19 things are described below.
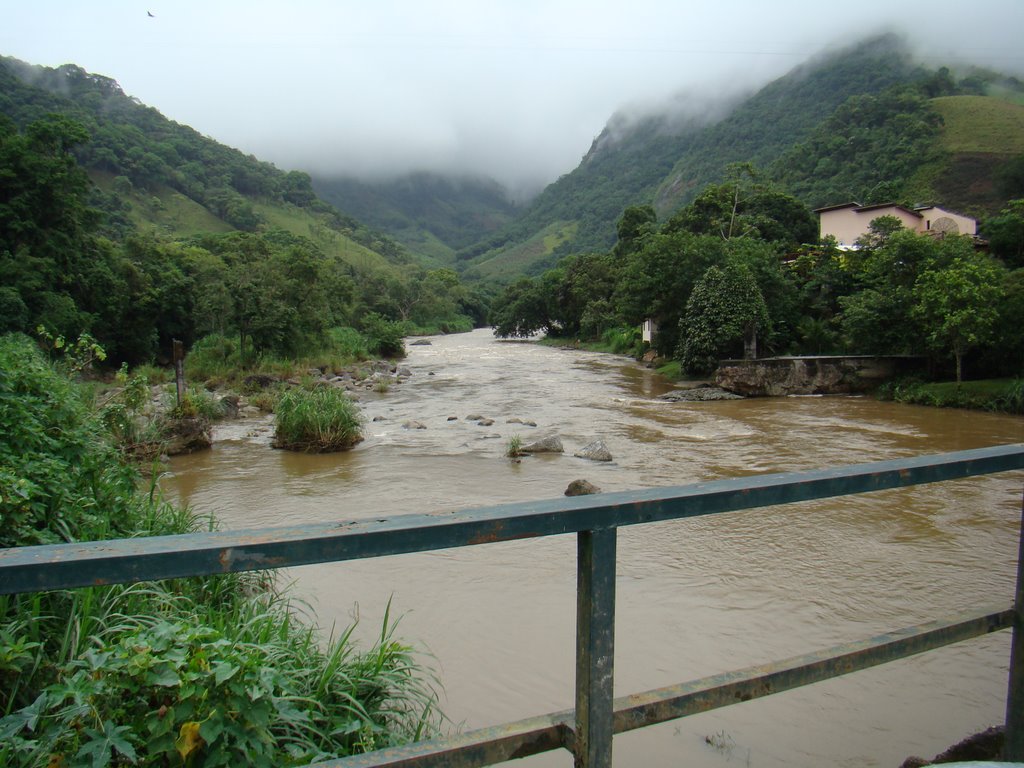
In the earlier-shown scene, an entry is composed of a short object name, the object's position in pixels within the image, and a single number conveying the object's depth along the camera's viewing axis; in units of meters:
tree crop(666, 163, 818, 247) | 39.66
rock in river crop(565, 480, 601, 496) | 9.06
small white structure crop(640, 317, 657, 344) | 36.81
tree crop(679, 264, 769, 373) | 25.62
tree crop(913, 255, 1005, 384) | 18.09
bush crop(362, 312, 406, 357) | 40.31
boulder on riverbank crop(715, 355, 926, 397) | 22.78
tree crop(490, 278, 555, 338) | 59.50
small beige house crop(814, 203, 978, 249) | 40.03
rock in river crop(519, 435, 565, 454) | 13.34
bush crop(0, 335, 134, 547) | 3.35
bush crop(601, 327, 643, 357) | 40.36
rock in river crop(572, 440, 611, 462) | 12.74
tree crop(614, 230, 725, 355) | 30.16
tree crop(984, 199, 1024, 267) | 26.88
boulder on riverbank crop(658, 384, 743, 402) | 22.38
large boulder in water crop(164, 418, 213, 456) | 13.09
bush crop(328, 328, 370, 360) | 33.25
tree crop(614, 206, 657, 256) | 49.19
